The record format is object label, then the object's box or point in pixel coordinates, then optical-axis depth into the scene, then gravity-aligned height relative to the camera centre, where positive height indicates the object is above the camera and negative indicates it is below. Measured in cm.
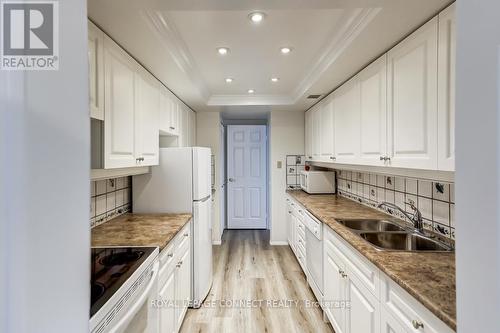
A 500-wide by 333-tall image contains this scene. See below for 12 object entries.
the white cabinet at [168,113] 279 +57
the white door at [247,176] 545 -24
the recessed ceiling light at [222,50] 227 +97
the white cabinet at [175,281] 179 -88
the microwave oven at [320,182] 389 -26
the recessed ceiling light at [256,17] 173 +96
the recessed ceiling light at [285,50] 229 +98
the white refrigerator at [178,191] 265 -27
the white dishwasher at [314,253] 247 -88
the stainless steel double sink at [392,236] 175 -52
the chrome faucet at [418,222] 186 -41
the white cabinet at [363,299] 113 -72
